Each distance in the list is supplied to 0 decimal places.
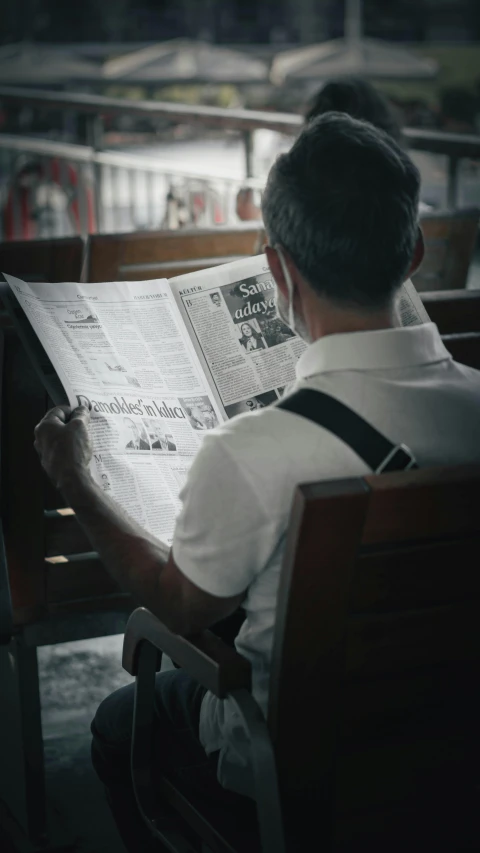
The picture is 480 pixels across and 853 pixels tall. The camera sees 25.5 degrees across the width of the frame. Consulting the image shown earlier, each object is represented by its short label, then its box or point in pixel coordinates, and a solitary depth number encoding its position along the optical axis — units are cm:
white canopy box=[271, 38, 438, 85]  1723
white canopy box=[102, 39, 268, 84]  1772
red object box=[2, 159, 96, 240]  626
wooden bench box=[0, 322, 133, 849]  175
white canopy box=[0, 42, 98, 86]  1673
